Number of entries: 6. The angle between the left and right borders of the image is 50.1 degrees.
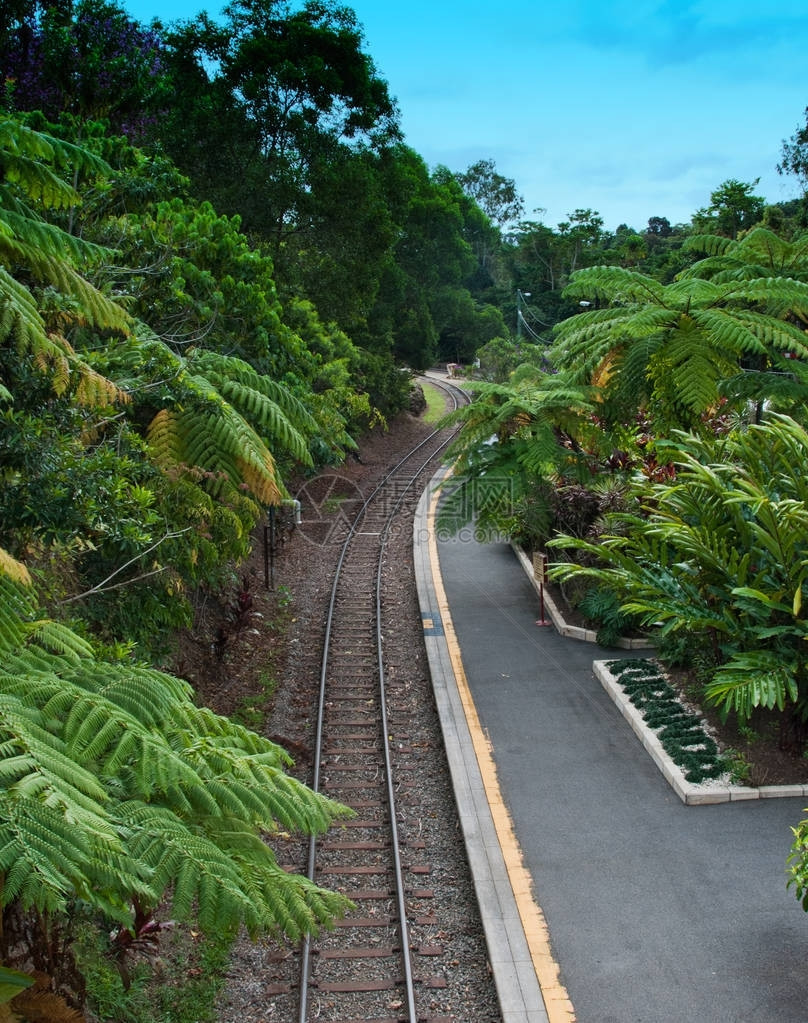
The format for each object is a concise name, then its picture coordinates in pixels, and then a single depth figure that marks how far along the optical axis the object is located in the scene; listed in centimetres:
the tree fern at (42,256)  521
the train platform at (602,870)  647
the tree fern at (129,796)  325
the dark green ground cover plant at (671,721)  947
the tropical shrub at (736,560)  864
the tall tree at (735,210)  3347
